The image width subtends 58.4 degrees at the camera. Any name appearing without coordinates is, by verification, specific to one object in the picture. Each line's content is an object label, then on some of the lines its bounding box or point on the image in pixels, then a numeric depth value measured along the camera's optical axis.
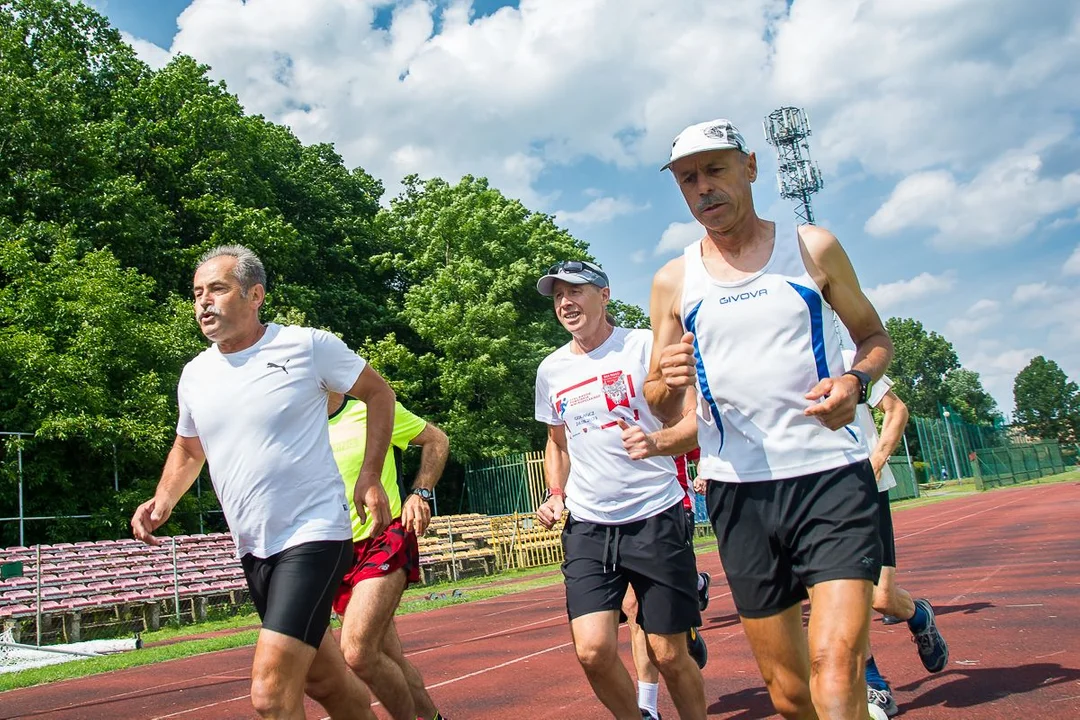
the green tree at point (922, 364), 109.69
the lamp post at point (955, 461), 56.71
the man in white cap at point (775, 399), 3.12
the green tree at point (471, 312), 36.06
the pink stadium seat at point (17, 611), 14.65
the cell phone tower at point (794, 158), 56.59
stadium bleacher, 15.65
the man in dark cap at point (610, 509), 4.46
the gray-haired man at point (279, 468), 3.68
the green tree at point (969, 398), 112.19
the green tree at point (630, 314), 47.81
